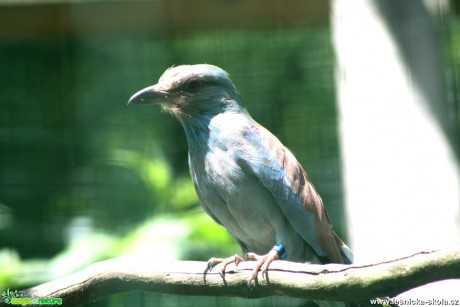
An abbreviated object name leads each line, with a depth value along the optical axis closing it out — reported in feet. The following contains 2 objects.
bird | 19.62
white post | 20.44
